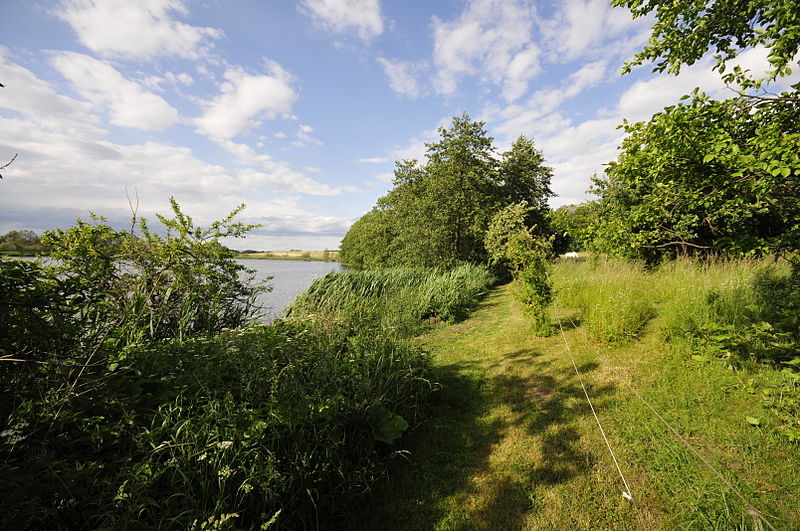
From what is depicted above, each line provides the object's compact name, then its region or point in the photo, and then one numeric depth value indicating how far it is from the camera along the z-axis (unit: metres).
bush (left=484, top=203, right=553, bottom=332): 6.54
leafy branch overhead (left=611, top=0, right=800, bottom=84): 3.44
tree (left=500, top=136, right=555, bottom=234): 24.39
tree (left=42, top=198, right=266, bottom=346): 2.85
